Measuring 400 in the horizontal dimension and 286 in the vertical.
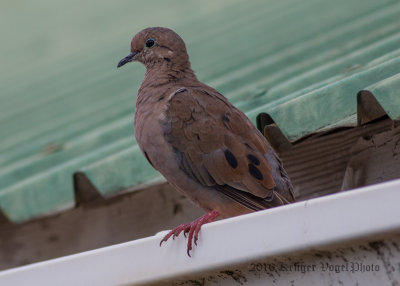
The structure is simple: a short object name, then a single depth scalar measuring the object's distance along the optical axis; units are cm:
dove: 380
